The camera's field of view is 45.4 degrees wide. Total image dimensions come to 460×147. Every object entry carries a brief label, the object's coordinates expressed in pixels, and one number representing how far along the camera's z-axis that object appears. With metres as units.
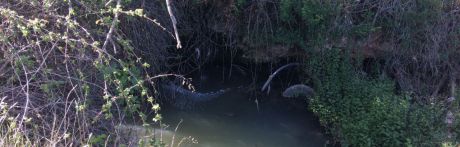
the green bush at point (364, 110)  5.58
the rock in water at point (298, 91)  6.94
